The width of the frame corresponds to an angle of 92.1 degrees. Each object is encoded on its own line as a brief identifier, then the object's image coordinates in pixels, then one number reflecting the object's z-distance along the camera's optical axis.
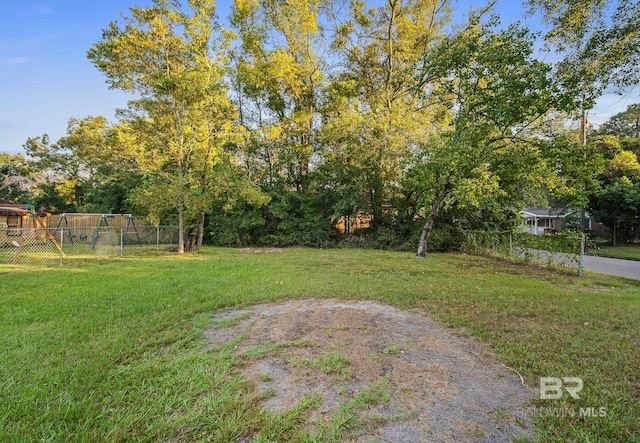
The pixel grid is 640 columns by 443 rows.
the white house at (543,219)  27.34
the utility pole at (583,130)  12.23
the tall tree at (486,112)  8.33
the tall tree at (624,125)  22.31
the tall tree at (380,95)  13.29
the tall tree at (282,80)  14.53
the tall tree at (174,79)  10.56
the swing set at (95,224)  13.29
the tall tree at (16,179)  25.22
